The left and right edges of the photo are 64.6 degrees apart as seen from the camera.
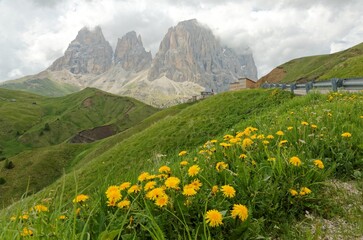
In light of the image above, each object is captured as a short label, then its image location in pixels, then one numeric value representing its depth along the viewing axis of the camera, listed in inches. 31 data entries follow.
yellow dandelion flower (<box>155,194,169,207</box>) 127.9
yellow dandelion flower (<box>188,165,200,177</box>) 161.7
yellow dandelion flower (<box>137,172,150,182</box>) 157.9
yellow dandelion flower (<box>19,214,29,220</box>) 143.1
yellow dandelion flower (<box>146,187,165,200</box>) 130.0
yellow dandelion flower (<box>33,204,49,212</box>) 143.5
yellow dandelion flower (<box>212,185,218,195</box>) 149.3
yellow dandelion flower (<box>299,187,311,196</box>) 165.8
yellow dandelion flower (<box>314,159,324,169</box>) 181.3
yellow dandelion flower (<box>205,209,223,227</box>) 115.0
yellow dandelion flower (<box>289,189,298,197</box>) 165.0
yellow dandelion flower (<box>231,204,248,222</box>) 123.4
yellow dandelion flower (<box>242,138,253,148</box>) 221.3
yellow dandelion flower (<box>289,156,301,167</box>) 180.2
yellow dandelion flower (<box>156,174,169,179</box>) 171.1
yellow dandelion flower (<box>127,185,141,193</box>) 147.3
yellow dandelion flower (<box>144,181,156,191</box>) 143.9
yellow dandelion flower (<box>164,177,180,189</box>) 136.9
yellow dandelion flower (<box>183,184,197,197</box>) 132.6
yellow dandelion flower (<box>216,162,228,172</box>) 186.1
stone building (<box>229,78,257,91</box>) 3818.9
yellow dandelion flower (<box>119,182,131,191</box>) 152.8
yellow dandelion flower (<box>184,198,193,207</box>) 140.7
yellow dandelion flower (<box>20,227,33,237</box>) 123.8
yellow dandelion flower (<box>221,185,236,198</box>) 137.5
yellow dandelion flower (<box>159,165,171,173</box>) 172.5
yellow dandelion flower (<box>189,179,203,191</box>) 142.5
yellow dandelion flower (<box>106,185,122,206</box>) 137.0
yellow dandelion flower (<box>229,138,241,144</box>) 221.8
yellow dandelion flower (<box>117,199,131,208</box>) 133.3
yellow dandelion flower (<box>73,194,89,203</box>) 147.2
